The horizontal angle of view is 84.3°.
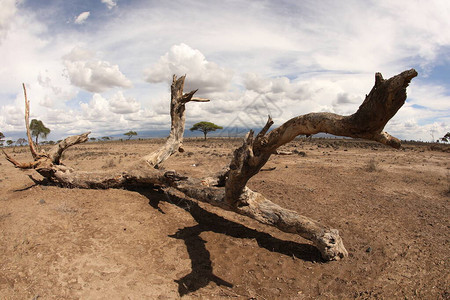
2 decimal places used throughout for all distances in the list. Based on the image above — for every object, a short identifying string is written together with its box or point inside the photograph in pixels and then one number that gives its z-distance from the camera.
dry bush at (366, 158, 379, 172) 11.20
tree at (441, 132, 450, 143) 36.91
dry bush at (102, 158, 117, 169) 13.21
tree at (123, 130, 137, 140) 68.29
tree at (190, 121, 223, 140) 54.66
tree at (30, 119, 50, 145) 40.84
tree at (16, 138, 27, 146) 37.86
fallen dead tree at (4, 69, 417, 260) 2.62
